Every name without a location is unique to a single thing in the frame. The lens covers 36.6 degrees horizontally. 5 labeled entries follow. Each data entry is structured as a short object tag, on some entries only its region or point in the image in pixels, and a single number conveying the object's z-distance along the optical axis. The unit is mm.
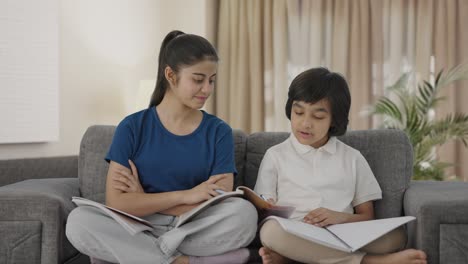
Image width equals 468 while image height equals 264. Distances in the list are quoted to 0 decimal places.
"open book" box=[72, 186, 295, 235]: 2285
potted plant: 4980
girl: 2348
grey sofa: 2340
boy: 2711
